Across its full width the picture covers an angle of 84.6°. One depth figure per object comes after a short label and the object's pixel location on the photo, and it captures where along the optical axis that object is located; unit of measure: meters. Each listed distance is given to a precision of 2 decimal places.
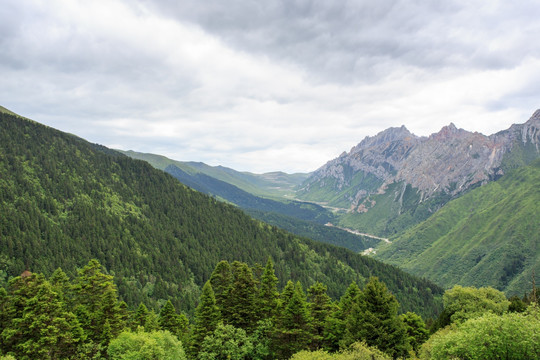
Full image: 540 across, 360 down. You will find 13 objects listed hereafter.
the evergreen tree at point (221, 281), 63.78
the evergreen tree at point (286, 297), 60.03
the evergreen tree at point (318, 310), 61.12
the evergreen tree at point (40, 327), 47.47
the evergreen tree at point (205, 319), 58.12
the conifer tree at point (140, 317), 67.49
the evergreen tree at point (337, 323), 59.11
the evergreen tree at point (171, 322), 74.25
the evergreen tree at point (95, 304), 56.69
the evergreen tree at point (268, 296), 62.56
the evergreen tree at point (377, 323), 52.00
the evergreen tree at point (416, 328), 77.38
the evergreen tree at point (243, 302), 61.31
